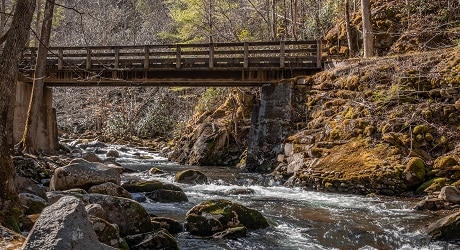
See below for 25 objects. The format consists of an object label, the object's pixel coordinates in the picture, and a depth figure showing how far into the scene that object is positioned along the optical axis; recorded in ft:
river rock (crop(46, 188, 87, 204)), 26.75
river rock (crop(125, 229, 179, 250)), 21.75
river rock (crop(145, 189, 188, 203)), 35.09
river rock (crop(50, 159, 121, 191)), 33.35
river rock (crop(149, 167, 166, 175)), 55.68
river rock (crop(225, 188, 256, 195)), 40.23
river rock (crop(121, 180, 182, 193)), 37.58
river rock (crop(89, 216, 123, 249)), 18.57
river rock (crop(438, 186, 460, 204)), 31.73
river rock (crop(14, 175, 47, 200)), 26.37
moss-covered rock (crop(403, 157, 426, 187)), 37.17
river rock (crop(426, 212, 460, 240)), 24.08
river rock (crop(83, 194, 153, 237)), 23.26
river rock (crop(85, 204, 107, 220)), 21.02
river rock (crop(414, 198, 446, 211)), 31.39
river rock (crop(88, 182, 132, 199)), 31.89
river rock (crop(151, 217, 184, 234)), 25.71
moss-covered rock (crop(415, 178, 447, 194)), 35.57
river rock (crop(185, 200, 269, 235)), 25.49
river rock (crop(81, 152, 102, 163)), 53.26
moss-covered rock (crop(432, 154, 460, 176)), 36.68
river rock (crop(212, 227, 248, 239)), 24.70
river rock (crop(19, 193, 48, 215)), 23.09
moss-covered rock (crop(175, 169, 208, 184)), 47.01
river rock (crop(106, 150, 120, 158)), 80.18
